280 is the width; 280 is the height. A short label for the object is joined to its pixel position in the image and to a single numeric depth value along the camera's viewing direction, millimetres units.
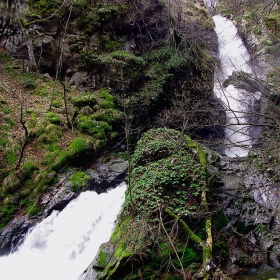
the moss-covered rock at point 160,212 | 5270
